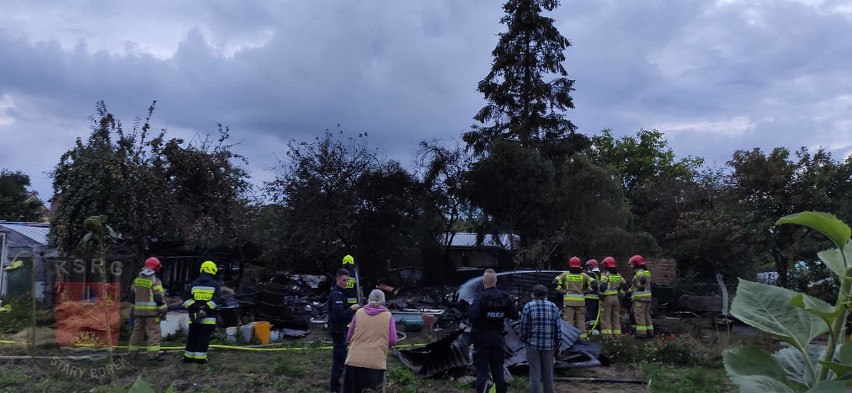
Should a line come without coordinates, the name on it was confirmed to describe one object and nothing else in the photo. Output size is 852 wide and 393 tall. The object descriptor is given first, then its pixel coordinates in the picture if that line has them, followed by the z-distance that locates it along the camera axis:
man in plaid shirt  8.65
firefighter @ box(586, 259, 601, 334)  13.80
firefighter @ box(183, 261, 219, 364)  10.73
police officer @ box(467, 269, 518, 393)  8.45
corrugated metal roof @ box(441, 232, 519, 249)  23.08
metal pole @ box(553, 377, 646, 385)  10.10
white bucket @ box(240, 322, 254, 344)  13.09
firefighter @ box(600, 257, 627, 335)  13.51
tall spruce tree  24.84
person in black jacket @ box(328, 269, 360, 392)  9.24
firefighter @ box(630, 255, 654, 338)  13.66
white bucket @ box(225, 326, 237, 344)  13.08
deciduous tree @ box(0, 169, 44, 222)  37.88
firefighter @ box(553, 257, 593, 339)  13.23
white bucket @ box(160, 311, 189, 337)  13.30
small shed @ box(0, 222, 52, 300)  17.95
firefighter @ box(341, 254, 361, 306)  10.52
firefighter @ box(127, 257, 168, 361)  11.33
